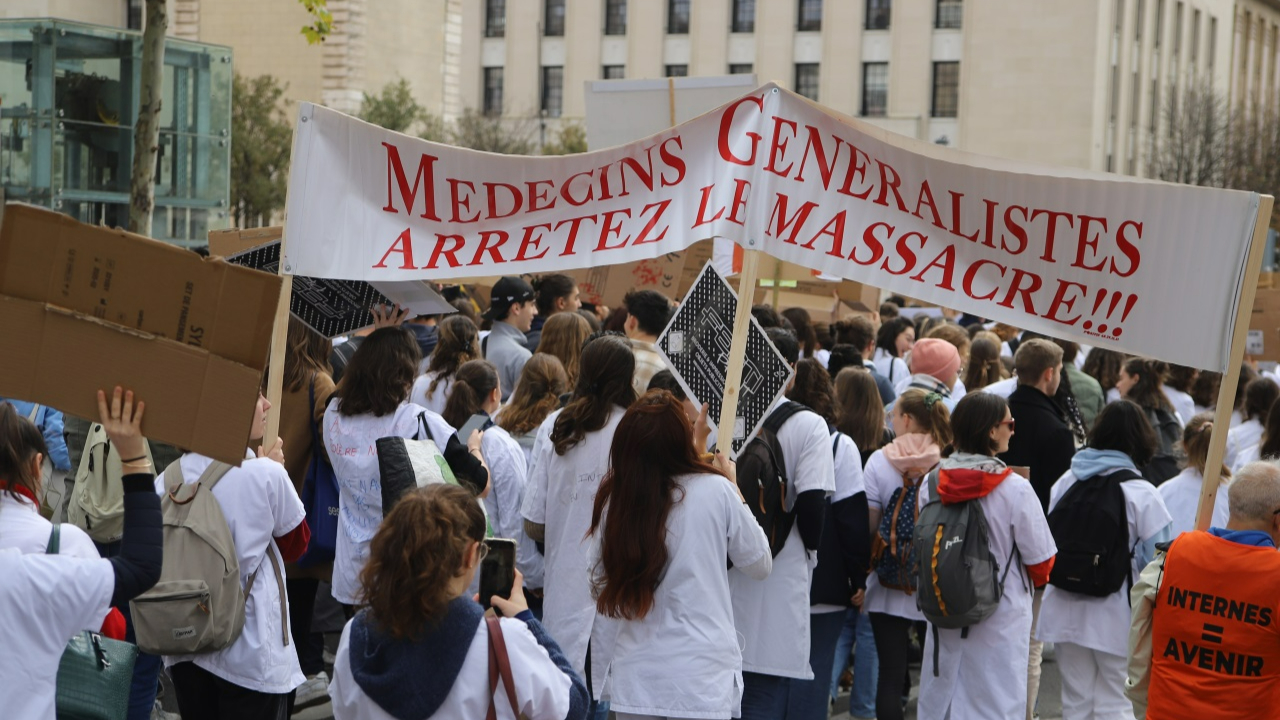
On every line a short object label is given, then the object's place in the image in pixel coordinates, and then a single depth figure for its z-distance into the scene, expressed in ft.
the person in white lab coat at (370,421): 19.30
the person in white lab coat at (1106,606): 21.42
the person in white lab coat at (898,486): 22.31
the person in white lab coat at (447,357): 25.30
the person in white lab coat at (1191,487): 22.29
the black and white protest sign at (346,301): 20.86
